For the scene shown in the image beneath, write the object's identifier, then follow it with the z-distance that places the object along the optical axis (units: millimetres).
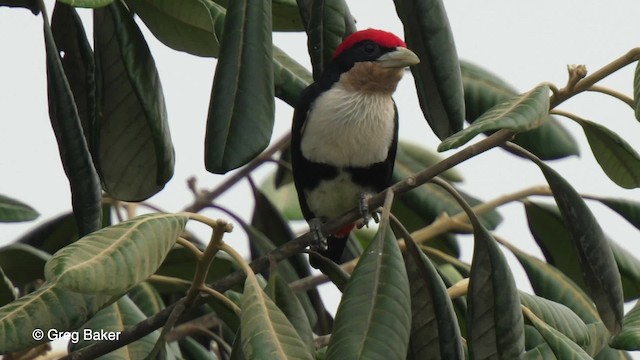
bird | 7324
